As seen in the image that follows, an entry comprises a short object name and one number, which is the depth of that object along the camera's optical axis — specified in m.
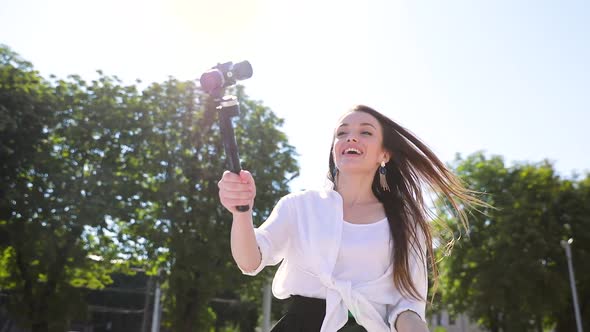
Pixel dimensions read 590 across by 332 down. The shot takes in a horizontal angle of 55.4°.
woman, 2.69
